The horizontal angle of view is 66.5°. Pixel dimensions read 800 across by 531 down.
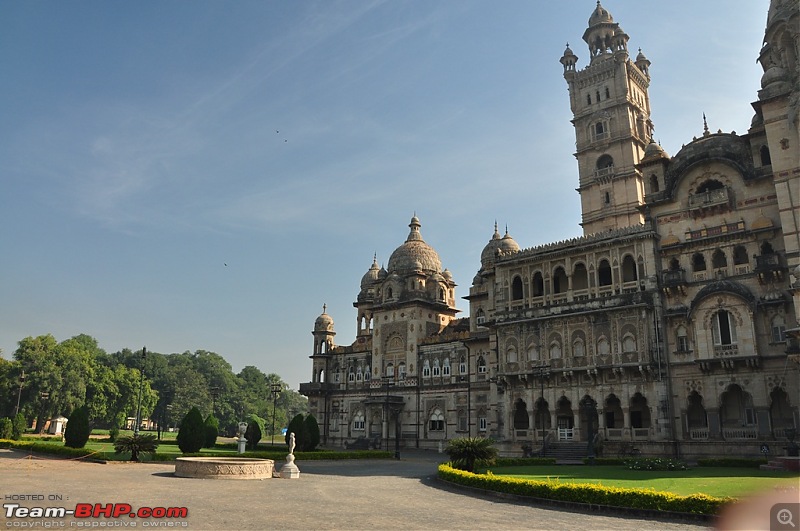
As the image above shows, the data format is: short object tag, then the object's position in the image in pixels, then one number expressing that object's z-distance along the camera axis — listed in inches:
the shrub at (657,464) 1122.7
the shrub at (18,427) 1881.2
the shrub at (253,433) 1855.3
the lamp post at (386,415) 2242.9
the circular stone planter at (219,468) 1002.1
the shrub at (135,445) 1289.4
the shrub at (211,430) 1681.5
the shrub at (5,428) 1832.9
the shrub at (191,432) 1471.5
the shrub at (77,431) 1456.7
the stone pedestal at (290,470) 1103.0
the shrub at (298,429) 1676.1
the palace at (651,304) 1357.0
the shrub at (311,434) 1684.3
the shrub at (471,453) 1118.4
